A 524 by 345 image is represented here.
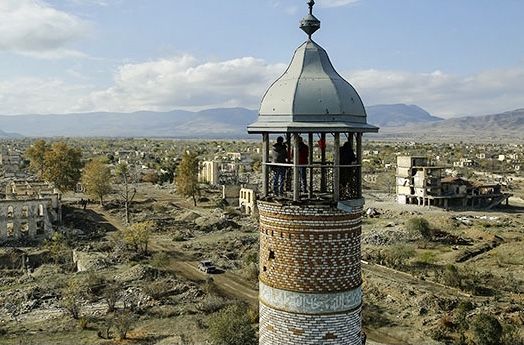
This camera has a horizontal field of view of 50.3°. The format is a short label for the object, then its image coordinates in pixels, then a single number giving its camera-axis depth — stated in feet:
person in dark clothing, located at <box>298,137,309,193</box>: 30.12
